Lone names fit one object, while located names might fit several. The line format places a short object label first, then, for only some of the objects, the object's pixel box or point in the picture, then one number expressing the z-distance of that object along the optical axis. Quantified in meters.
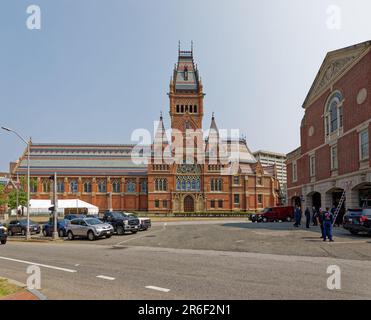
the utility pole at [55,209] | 25.88
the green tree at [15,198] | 57.53
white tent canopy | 48.59
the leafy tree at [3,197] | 63.21
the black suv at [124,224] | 27.28
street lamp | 25.43
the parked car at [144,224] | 29.95
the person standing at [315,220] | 31.06
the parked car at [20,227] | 32.84
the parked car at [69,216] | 35.88
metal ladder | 27.23
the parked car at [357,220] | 19.70
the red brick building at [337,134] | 26.70
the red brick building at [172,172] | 71.75
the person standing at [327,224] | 17.64
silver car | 24.41
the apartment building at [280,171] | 189.20
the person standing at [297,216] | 28.47
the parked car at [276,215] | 41.01
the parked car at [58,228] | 28.55
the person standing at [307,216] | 27.16
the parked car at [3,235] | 23.82
